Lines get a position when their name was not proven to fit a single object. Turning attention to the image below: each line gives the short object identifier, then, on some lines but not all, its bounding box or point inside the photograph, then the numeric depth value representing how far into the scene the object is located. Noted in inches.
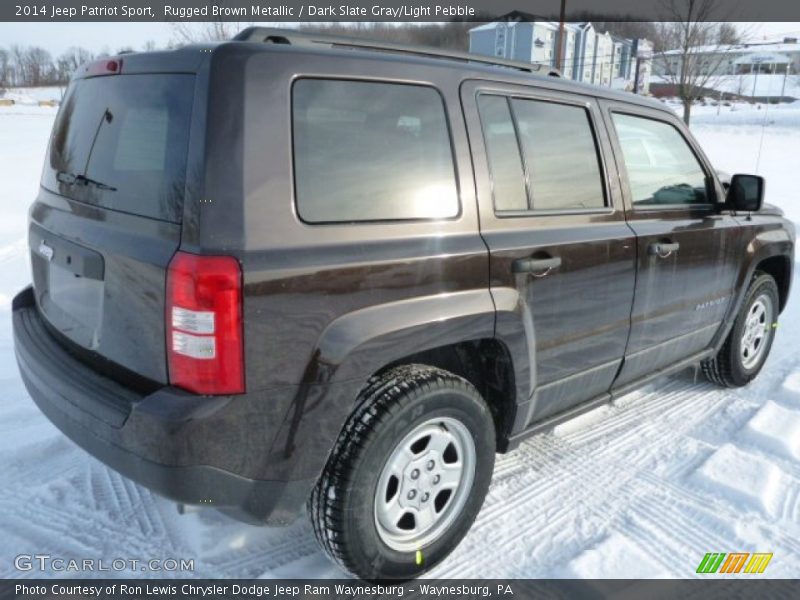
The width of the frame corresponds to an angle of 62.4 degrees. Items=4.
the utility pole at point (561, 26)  966.5
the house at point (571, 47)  2356.1
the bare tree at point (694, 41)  844.6
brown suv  78.0
